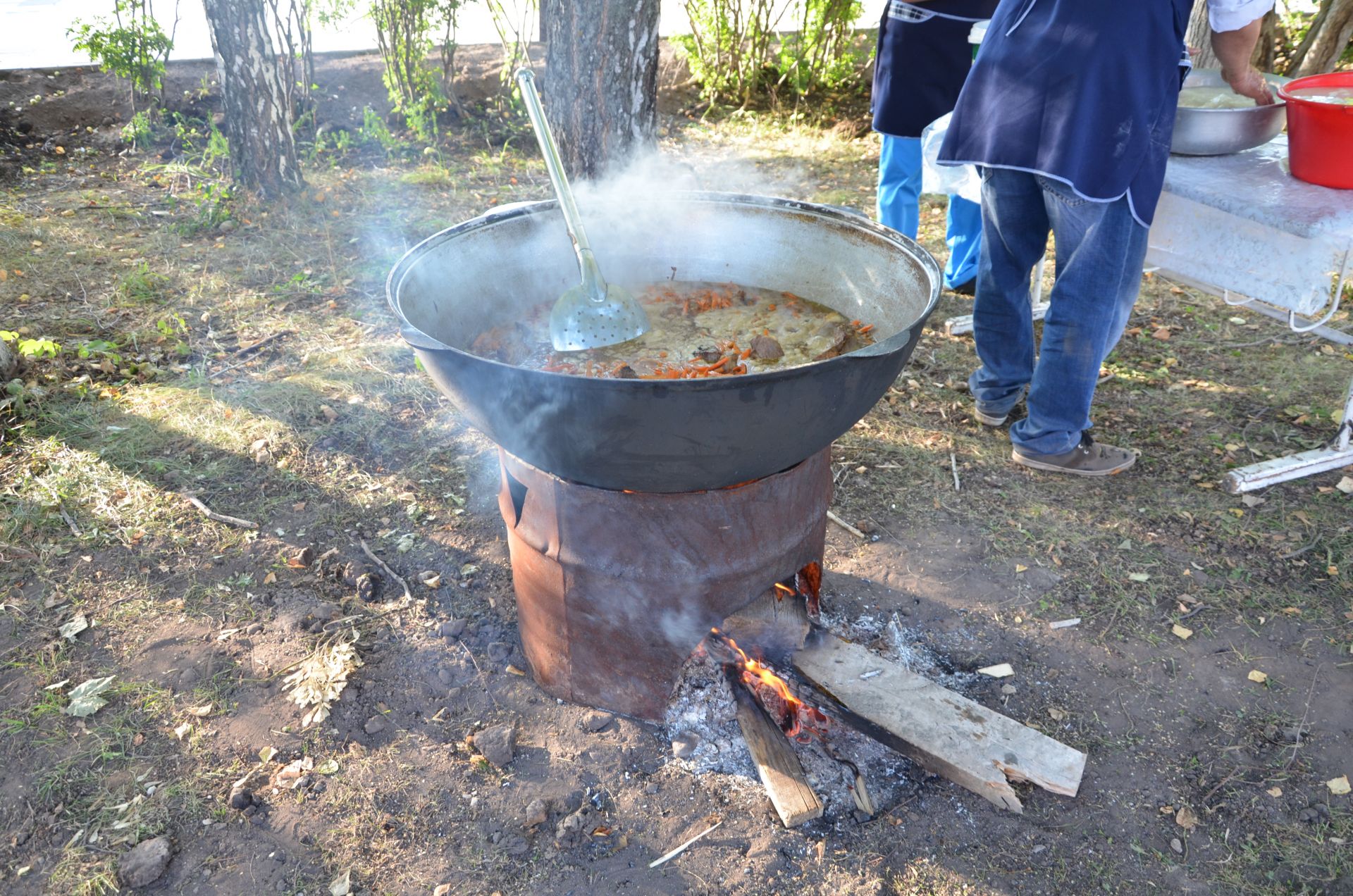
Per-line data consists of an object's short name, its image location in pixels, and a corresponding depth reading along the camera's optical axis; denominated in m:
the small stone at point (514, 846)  2.13
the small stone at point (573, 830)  2.15
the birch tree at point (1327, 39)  5.91
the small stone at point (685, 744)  2.38
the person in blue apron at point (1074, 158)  2.77
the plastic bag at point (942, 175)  3.77
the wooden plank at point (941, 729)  2.16
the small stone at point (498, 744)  2.36
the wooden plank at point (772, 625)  2.31
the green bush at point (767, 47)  7.54
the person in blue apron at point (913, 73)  4.18
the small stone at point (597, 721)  2.46
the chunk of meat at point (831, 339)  2.21
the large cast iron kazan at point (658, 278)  1.72
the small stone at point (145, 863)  2.05
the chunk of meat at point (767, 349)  2.16
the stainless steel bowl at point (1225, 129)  3.10
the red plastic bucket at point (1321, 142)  2.72
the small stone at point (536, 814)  2.19
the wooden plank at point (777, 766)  2.10
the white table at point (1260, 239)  2.72
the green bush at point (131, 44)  6.29
